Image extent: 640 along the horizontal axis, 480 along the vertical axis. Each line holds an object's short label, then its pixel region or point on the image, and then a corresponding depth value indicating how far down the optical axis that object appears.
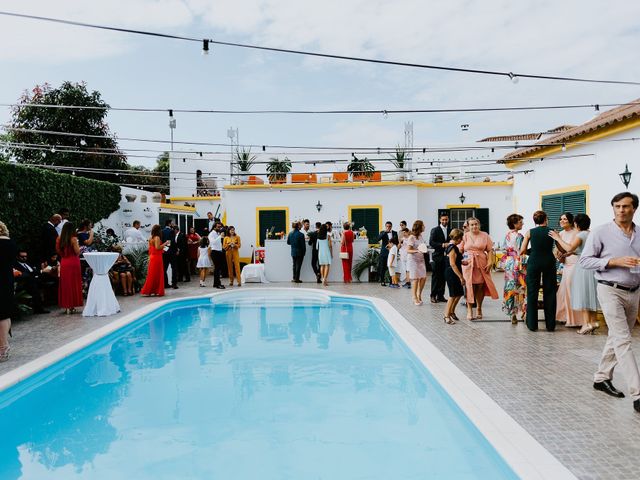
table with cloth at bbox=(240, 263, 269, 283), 14.09
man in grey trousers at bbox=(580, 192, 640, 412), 3.79
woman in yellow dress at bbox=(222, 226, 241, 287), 13.26
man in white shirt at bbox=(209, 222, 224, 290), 12.59
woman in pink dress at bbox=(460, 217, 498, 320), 7.61
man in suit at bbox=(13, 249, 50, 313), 8.50
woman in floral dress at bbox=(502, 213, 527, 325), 7.45
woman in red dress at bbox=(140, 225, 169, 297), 10.81
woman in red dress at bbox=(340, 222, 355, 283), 13.45
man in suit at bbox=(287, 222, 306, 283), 13.43
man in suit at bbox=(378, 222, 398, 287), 13.17
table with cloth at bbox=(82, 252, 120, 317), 8.63
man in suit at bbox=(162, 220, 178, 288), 12.52
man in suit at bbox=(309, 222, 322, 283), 13.77
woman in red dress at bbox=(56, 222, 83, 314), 8.38
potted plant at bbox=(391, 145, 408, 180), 18.94
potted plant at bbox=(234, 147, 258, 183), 19.58
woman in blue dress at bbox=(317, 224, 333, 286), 13.35
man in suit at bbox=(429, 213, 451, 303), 9.68
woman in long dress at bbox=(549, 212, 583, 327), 6.99
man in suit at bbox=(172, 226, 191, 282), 13.19
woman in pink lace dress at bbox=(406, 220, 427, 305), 9.23
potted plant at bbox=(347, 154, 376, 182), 22.72
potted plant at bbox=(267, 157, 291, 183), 24.11
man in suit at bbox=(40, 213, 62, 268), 9.67
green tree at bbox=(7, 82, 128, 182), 24.52
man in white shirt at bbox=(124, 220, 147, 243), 13.53
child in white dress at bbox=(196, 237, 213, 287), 13.42
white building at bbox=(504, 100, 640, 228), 8.84
